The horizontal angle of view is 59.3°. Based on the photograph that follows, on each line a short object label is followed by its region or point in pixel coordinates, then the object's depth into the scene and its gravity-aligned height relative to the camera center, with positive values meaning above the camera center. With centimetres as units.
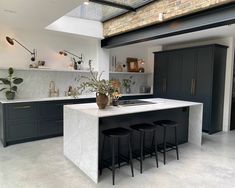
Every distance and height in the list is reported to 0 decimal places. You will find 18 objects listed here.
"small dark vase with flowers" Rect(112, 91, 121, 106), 335 -27
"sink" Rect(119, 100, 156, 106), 398 -44
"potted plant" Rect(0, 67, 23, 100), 446 -12
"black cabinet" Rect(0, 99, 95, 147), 419 -90
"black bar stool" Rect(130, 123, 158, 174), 322 -75
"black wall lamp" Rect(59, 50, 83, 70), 549 +60
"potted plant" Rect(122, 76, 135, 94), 678 -4
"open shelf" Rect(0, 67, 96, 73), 471 +24
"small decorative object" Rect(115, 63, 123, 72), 667 +41
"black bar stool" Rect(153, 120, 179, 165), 357 -74
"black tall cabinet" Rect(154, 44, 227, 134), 523 +11
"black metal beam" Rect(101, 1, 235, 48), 311 +102
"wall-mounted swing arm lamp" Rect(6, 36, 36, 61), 457 +80
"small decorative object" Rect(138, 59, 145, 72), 712 +61
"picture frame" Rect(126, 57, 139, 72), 696 +54
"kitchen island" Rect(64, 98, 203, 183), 290 -72
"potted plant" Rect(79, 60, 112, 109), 320 -15
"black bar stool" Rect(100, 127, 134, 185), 287 -75
